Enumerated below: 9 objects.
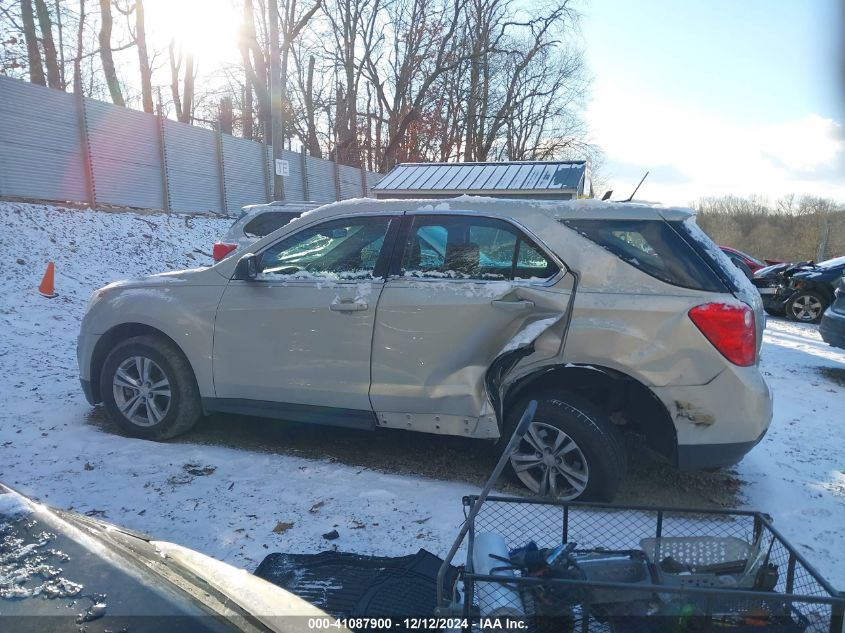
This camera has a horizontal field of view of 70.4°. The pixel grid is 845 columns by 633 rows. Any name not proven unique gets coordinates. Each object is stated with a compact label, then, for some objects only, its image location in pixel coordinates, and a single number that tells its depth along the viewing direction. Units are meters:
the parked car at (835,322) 6.73
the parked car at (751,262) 14.69
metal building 13.34
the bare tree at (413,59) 28.64
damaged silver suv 3.17
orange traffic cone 8.71
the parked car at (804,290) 10.79
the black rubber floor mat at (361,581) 2.44
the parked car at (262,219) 9.06
